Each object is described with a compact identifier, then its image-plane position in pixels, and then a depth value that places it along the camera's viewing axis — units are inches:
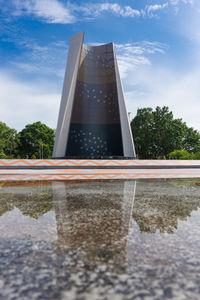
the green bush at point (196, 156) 1035.3
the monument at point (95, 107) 838.5
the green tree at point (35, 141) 1690.5
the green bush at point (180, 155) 1077.6
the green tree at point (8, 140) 1759.6
